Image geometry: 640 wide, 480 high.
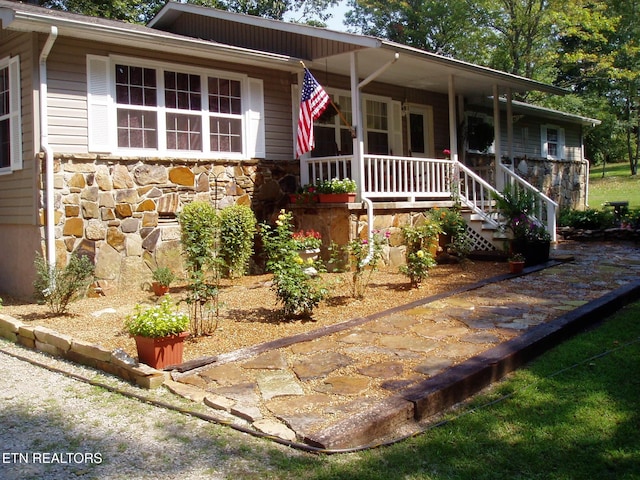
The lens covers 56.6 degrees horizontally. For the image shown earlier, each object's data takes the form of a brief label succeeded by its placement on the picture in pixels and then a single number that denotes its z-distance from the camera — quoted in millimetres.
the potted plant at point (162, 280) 8133
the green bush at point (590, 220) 14047
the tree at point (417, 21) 25438
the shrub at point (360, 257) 7488
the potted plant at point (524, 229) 9836
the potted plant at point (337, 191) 9602
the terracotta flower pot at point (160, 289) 8188
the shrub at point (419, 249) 7957
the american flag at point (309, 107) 9516
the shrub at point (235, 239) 8656
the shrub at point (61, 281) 7051
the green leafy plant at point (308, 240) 6645
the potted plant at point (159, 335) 4812
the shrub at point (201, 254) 5898
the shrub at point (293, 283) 6230
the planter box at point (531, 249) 9812
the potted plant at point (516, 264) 9039
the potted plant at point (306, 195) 9938
